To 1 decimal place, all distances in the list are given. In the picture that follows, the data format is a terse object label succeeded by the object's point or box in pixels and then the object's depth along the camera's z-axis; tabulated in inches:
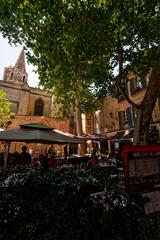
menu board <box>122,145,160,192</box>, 67.1
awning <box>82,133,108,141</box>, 345.6
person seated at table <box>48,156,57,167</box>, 230.2
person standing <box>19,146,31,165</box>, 223.8
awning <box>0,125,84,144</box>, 171.6
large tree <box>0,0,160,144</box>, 164.6
